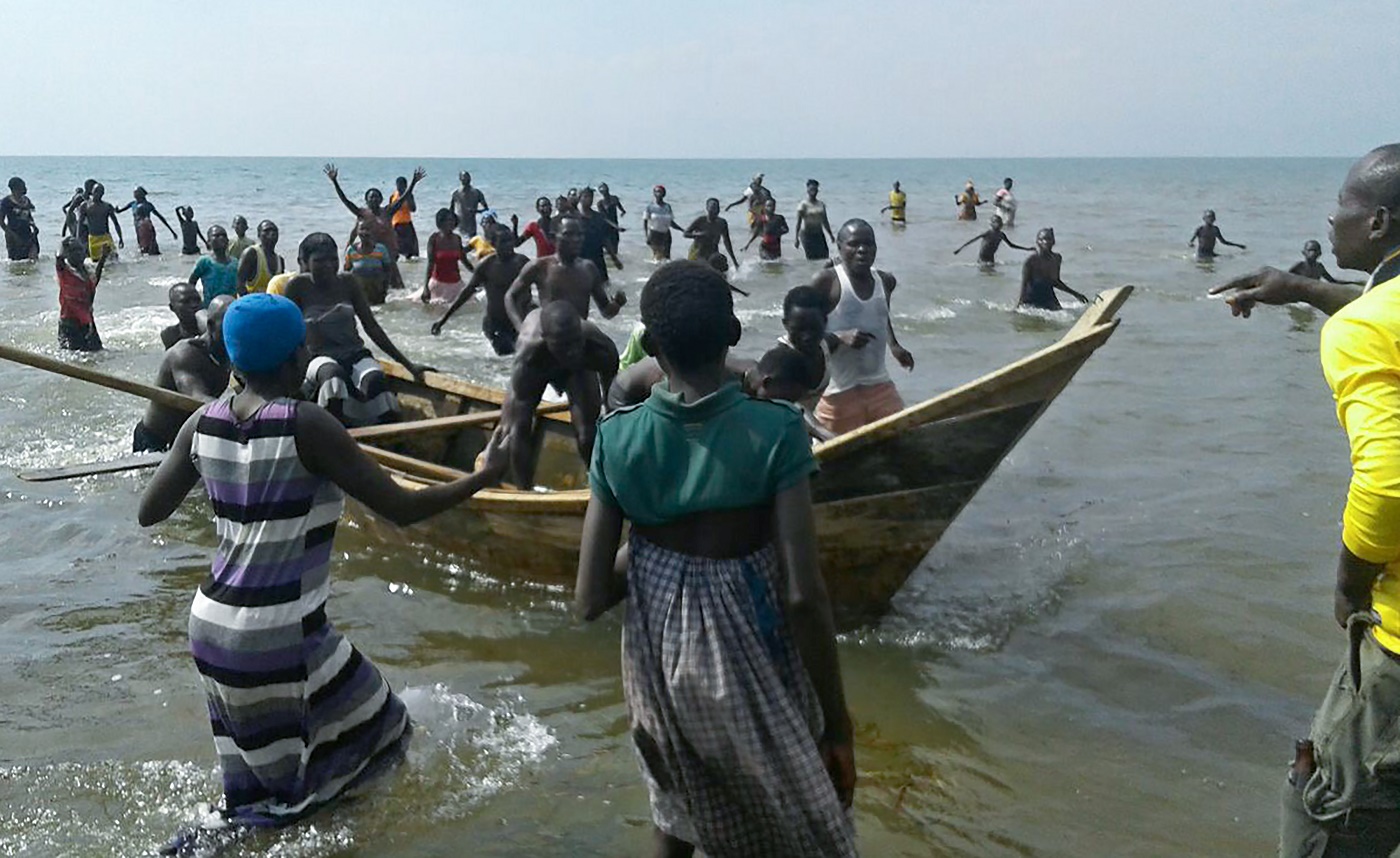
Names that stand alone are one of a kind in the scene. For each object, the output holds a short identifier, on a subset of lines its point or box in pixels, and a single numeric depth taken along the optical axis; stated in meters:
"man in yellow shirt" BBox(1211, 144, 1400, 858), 2.14
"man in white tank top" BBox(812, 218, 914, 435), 5.86
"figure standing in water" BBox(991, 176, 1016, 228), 28.09
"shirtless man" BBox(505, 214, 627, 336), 8.58
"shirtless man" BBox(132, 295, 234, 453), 6.60
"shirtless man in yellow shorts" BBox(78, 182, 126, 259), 20.16
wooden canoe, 4.27
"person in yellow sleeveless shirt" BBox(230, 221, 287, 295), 10.23
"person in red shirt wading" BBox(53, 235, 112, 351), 12.51
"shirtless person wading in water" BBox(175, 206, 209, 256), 24.55
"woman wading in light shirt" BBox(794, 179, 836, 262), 21.45
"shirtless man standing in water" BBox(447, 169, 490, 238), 20.27
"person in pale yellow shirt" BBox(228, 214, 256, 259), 13.15
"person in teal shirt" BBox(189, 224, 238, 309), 11.24
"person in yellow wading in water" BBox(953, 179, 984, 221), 33.91
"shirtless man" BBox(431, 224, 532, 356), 11.27
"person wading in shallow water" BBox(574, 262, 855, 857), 2.25
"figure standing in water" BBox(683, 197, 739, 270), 16.36
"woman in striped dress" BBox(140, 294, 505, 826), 2.97
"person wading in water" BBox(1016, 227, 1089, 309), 15.13
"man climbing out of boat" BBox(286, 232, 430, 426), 7.12
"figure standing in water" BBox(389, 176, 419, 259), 20.58
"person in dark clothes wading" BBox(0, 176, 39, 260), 22.70
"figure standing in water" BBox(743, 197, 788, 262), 21.97
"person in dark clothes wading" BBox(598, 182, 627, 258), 19.73
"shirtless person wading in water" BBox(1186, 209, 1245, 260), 22.45
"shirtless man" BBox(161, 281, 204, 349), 7.88
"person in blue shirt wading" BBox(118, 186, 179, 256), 23.46
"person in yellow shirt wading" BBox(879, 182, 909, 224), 30.80
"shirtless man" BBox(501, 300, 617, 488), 5.69
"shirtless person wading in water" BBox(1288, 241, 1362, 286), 13.53
